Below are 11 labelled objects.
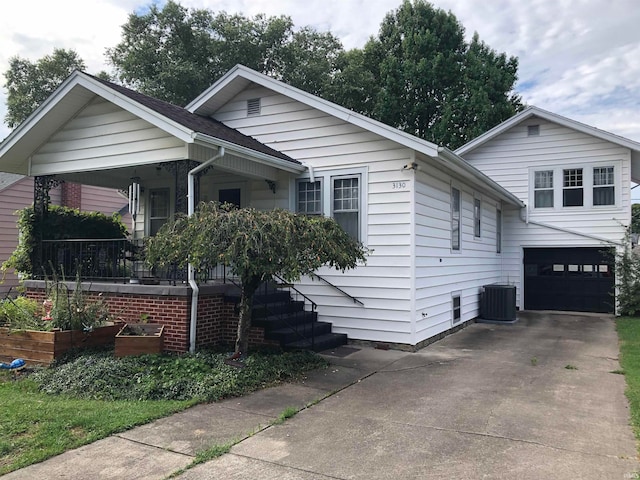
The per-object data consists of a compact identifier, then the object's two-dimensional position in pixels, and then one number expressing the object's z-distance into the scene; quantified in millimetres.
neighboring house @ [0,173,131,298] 16422
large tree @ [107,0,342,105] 24656
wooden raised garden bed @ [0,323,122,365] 7191
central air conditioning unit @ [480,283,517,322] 13234
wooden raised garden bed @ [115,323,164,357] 7098
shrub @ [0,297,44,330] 7645
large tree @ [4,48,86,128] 27344
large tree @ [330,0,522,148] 23422
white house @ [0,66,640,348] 8523
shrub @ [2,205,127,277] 9625
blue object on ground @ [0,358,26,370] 7113
